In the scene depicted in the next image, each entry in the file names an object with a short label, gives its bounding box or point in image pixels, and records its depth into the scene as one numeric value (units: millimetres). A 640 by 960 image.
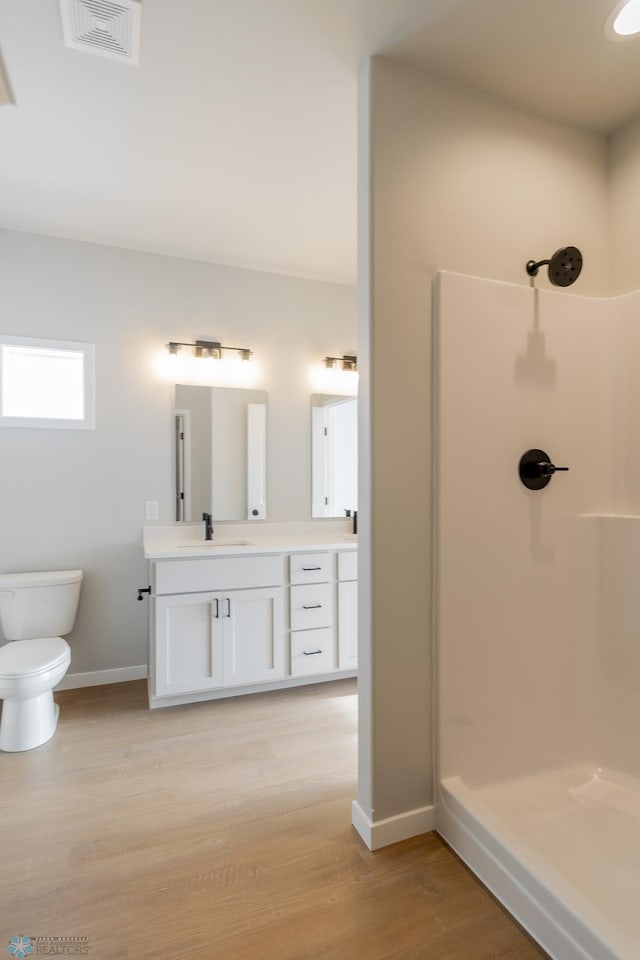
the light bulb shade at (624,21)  1413
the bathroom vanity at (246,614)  2523
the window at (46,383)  2758
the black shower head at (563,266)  1754
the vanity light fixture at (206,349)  3053
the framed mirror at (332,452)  3426
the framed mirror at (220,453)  3098
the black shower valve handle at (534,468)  1731
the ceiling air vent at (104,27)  1432
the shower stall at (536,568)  1640
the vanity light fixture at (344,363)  3461
